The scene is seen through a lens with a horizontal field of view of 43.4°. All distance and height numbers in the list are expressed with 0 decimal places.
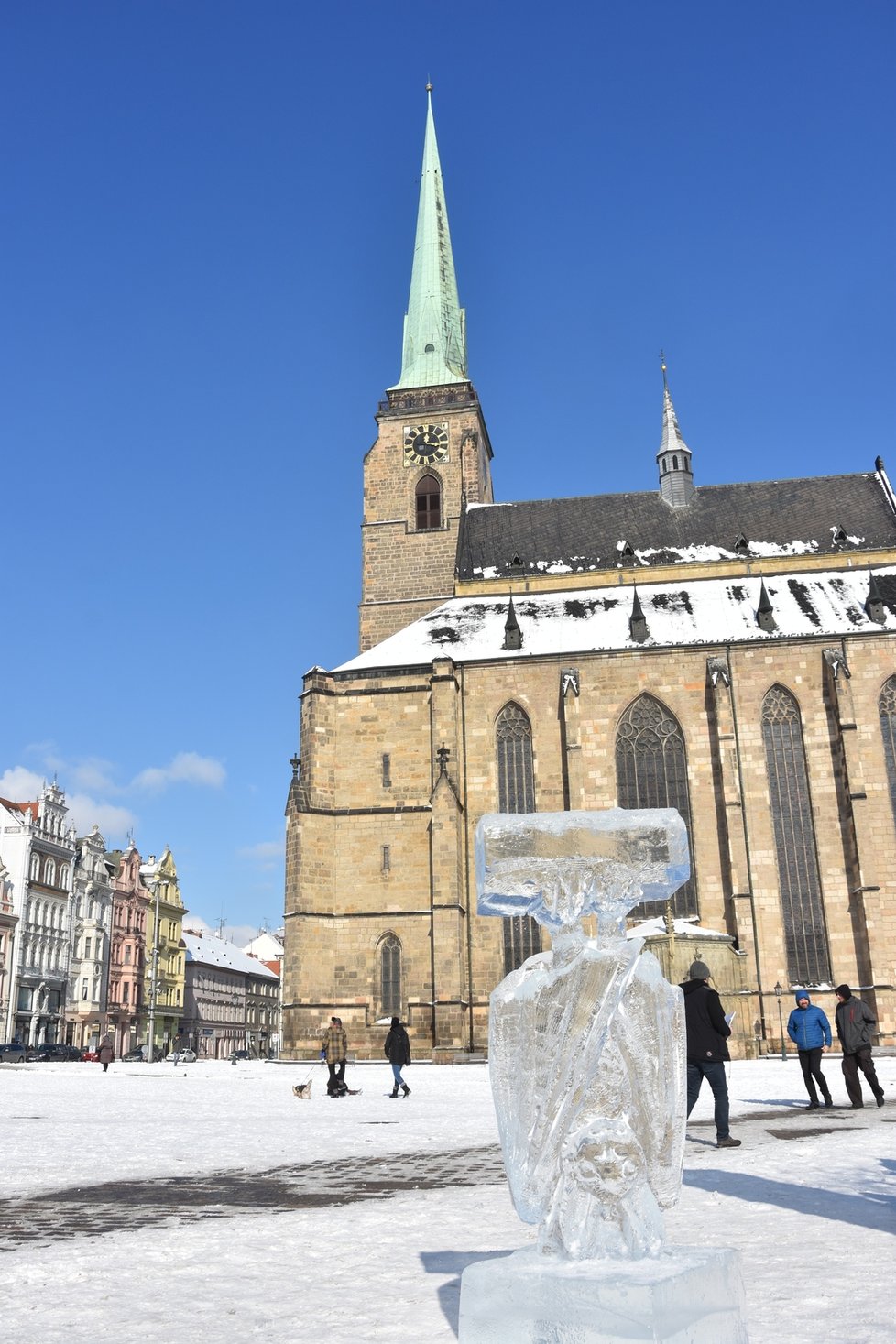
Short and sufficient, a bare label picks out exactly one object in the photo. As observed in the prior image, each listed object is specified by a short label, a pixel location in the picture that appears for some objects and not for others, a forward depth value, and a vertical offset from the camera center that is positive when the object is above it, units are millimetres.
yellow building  72875 +4052
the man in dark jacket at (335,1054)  18891 -658
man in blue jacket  13914 -367
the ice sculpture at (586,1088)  3539 -273
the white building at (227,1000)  81438 +1146
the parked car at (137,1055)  58031 -1953
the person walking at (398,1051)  18062 -587
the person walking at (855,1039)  13789 -414
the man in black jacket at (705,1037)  10500 -278
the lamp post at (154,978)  65250 +2424
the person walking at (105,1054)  34719 -1043
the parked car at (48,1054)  48219 -1441
